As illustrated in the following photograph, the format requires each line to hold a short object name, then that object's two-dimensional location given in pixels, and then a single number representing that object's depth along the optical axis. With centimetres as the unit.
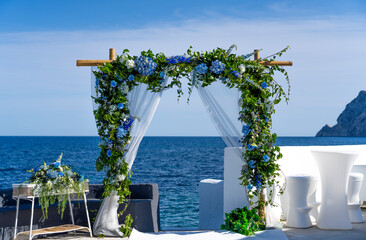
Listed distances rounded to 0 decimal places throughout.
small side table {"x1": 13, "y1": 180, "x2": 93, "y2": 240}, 488
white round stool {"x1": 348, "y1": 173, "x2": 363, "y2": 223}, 571
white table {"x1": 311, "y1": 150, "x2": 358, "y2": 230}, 530
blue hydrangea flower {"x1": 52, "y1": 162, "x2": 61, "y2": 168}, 509
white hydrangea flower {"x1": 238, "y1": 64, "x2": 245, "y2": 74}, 540
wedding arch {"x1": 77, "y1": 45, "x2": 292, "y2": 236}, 533
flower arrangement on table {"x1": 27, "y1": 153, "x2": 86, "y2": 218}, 495
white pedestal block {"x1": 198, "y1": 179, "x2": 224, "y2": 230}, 687
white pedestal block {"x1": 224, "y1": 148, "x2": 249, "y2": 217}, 562
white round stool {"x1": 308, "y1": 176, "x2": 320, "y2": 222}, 558
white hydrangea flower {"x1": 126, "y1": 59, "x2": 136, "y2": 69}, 529
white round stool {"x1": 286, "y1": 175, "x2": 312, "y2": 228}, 547
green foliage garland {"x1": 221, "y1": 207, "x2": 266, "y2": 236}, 516
